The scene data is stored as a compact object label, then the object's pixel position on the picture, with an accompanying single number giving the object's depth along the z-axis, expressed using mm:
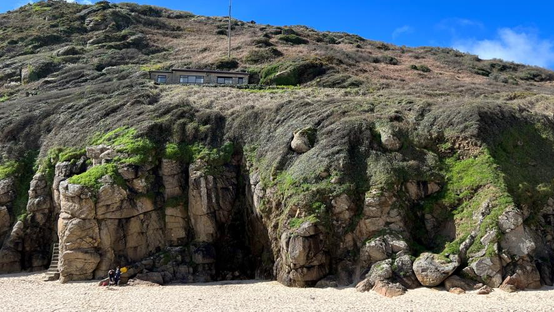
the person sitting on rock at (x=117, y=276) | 24797
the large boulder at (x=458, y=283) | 20375
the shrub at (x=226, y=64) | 61531
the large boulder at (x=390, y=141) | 28062
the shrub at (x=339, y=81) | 51750
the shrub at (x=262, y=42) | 72431
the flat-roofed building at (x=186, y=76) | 53188
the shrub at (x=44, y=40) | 71812
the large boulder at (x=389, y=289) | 20531
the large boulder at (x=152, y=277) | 25711
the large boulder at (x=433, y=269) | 20906
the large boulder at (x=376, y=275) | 21656
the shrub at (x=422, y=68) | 63656
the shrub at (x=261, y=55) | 64625
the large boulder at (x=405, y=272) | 21359
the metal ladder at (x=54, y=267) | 26931
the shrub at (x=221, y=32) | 88256
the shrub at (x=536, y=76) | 65312
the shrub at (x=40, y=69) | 57688
